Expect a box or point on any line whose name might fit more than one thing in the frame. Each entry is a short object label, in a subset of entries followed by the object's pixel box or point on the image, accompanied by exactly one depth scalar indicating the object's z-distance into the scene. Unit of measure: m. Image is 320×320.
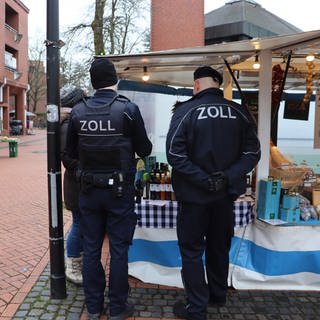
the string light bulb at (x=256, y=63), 4.21
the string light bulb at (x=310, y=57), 4.02
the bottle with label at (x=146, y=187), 3.89
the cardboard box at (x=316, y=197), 3.77
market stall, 3.52
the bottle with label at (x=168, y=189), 3.82
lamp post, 3.35
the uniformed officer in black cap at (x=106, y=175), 2.90
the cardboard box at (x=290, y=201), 3.53
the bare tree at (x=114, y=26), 15.72
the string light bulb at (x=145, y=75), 4.52
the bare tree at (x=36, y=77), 57.12
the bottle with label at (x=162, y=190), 3.83
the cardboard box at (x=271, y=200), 3.56
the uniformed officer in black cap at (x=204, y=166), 2.89
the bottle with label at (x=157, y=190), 3.84
